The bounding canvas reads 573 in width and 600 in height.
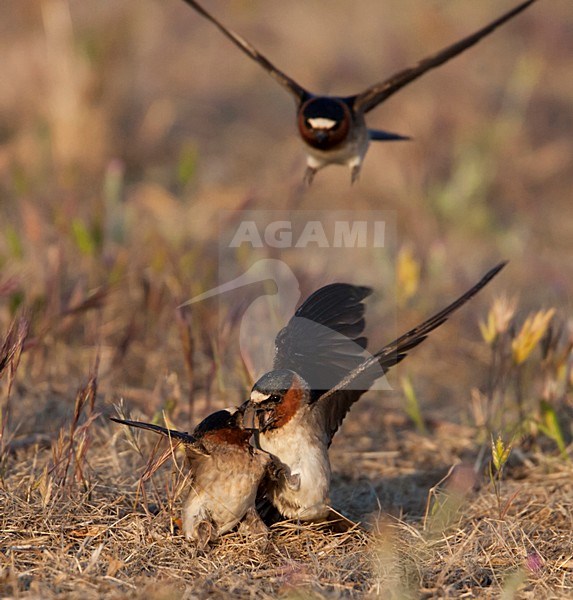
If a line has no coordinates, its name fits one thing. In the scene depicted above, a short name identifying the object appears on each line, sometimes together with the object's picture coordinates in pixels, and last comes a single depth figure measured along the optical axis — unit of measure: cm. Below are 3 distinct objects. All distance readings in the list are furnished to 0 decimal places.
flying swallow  920
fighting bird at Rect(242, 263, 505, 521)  666
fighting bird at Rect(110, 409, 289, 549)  645
